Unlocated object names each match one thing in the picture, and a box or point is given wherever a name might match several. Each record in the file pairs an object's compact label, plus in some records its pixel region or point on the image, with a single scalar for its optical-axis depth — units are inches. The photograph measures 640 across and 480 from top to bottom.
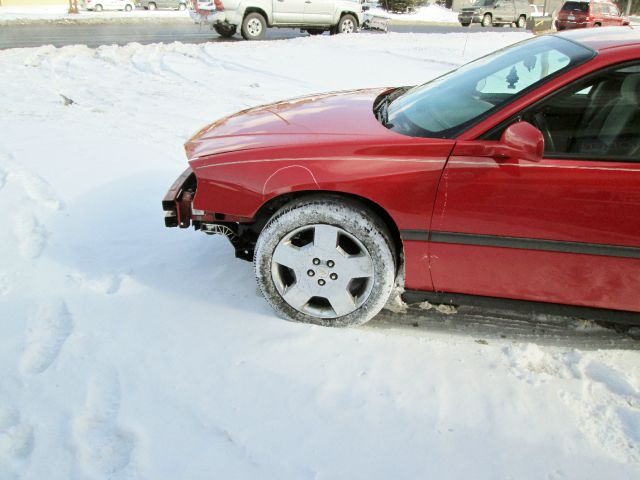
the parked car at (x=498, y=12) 1091.9
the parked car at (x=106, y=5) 1025.5
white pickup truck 560.4
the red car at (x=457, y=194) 93.7
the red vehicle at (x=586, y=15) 879.1
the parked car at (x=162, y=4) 1183.6
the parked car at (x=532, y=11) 1120.1
